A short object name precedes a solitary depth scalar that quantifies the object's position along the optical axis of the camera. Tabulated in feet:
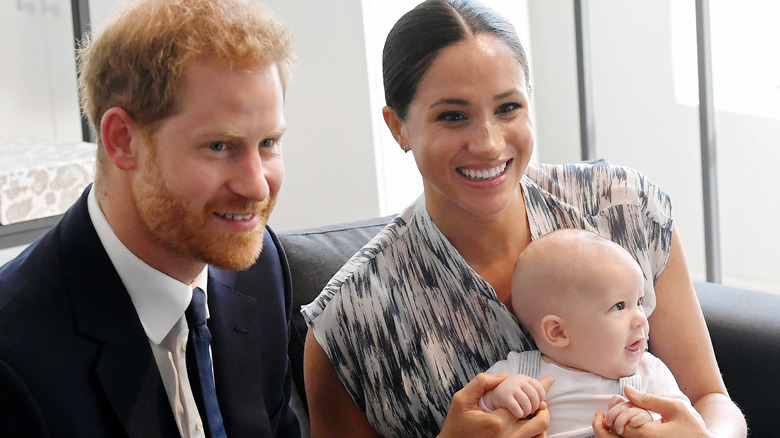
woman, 5.71
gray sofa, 6.93
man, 4.53
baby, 5.68
